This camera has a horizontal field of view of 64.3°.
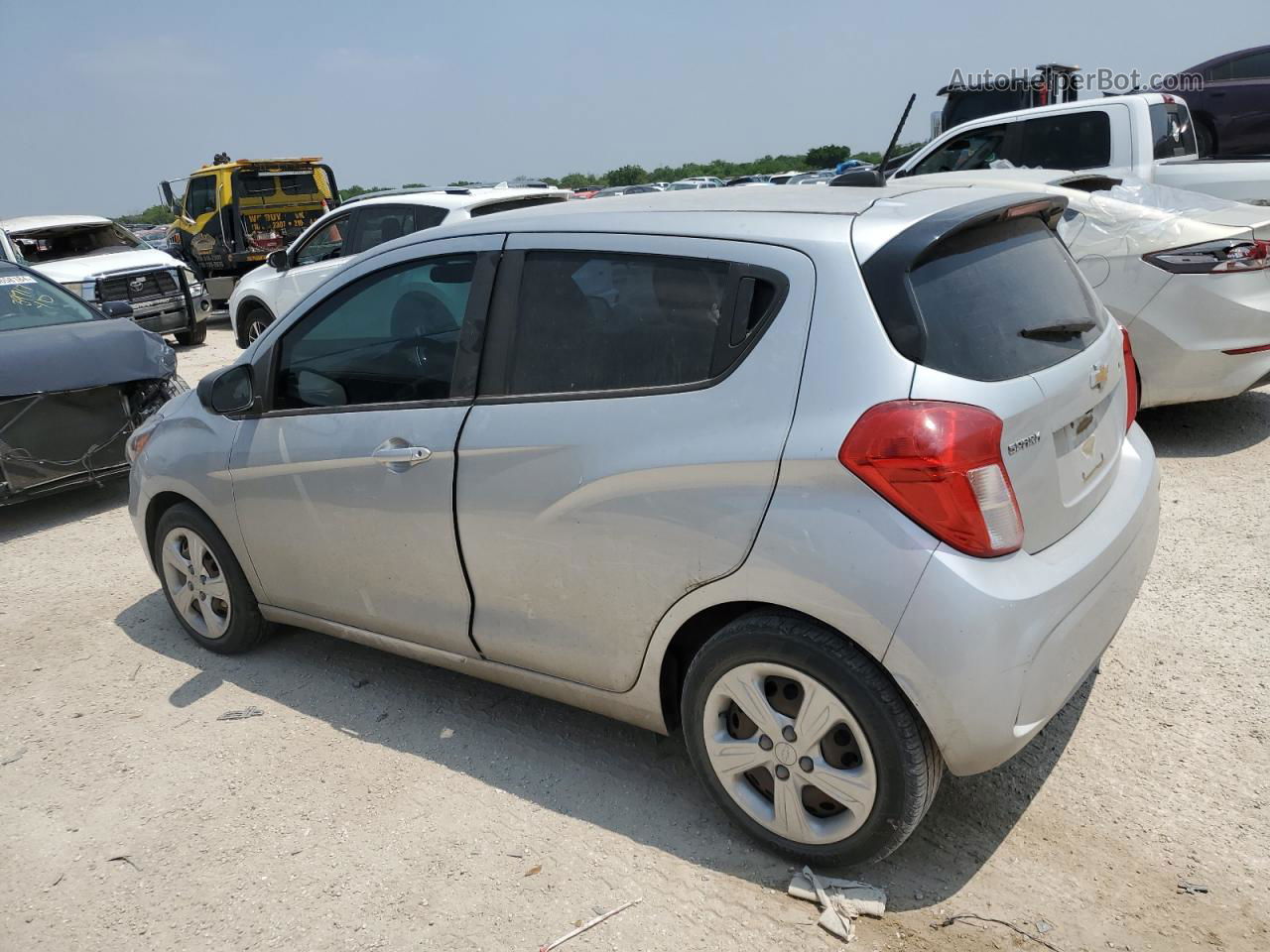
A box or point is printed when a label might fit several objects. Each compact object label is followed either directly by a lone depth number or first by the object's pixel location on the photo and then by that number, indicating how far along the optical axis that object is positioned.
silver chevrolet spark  2.43
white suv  8.68
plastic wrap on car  5.75
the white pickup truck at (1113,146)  7.64
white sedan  5.63
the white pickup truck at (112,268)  12.39
